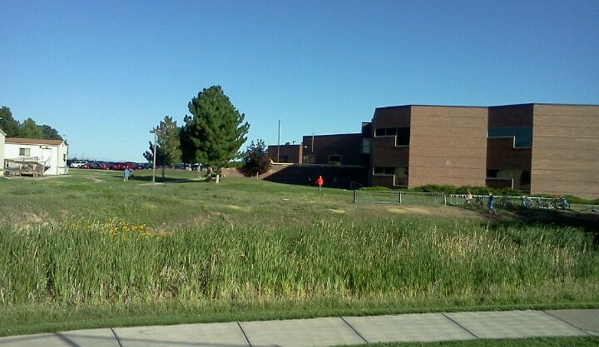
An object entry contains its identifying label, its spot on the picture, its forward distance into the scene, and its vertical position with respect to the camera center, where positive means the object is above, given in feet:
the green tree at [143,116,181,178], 272.92 +8.48
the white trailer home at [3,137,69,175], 236.22 +1.82
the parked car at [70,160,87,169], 378.12 -3.41
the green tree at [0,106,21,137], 370.53 +20.29
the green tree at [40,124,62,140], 538.06 +22.82
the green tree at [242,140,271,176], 248.52 +1.31
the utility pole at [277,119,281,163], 329.31 +7.38
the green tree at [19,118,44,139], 347.40 +15.51
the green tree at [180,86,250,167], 204.64 +11.51
